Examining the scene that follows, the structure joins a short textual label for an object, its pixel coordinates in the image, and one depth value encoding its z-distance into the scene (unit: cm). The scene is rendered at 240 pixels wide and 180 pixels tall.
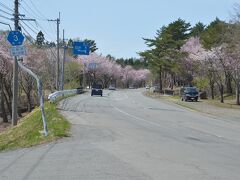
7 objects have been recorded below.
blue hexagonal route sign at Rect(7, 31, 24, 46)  2128
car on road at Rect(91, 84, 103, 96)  7362
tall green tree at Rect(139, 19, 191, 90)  8874
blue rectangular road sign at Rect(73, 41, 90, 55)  6250
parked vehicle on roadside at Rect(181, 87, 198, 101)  6338
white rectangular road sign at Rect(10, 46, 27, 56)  2139
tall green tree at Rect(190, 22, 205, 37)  10583
